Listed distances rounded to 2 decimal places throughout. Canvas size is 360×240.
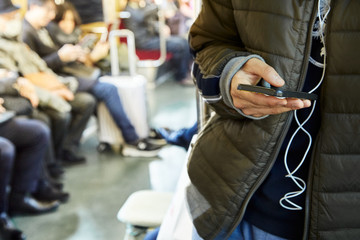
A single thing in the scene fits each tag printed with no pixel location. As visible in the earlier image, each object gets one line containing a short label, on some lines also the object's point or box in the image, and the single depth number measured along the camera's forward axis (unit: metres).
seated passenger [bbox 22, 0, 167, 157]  3.13
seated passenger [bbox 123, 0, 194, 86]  5.36
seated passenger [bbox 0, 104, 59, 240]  2.45
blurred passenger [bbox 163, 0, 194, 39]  6.63
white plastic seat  1.54
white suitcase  3.52
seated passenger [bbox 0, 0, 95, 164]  2.65
